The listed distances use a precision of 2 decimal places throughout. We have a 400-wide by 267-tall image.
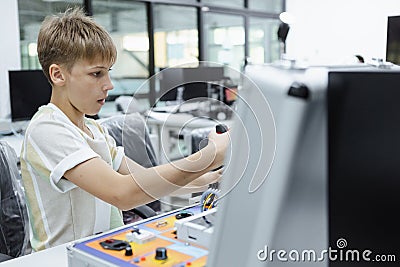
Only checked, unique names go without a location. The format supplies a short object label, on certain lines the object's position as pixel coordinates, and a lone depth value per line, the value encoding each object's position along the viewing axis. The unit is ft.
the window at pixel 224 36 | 18.30
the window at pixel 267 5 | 20.20
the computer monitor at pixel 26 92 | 10.47
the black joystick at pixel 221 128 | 1.82
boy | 3.34
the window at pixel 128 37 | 14.44
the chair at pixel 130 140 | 4.93
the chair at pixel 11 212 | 4.41
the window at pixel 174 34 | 16.05
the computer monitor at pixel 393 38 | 7.07
